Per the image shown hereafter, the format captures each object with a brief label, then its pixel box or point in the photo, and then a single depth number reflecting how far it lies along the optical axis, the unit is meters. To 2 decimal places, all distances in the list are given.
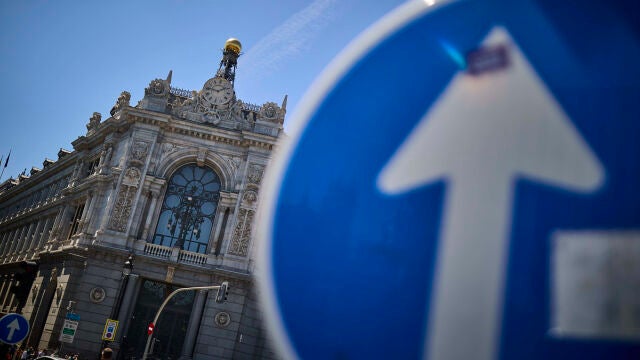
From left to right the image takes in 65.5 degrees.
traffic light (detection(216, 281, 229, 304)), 19.72
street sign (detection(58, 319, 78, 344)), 17.66
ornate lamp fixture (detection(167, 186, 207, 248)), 27.52
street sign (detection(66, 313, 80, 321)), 19.26
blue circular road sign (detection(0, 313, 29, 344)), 9.02
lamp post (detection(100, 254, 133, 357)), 24.95
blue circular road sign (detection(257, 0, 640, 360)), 1.17
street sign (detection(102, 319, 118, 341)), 19.39
